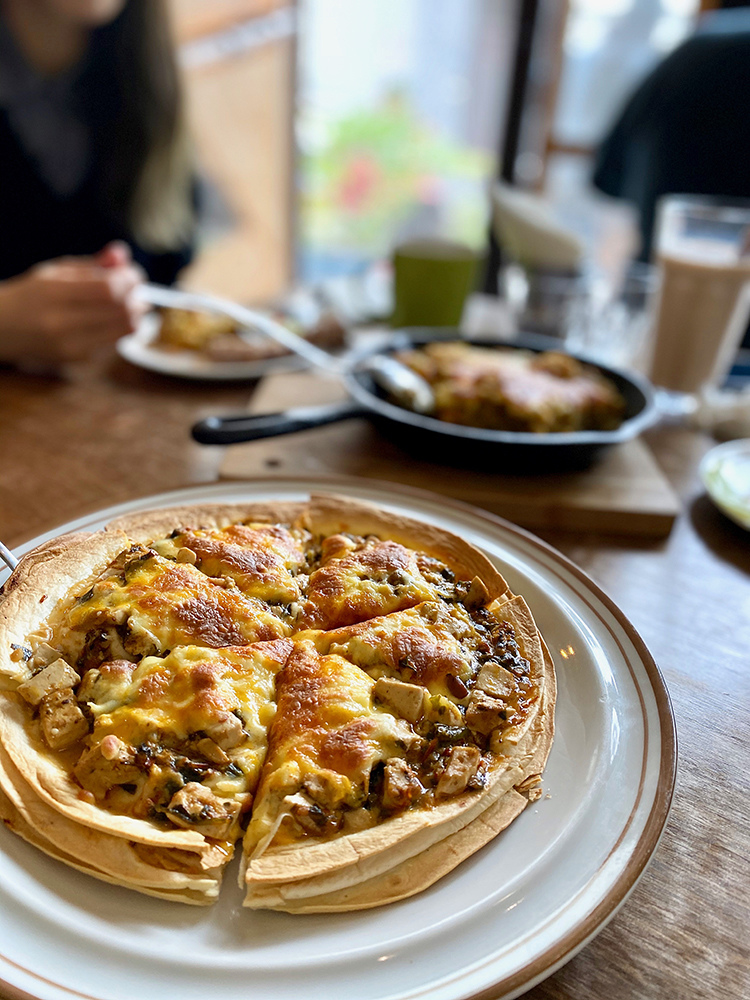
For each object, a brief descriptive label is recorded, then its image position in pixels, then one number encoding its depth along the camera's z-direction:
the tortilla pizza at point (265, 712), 0.25
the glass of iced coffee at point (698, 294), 0.68
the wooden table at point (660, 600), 0.25
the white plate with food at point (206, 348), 0.70
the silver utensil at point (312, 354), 0.58
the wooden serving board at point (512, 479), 0.49
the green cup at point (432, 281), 0.79
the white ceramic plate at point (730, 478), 0.50
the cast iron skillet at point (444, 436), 0.49
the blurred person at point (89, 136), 1.01
